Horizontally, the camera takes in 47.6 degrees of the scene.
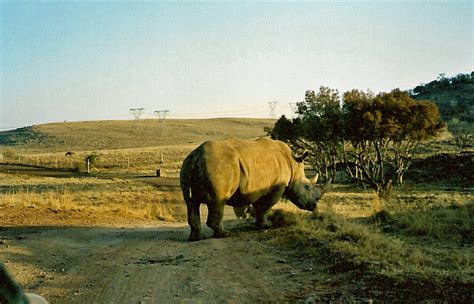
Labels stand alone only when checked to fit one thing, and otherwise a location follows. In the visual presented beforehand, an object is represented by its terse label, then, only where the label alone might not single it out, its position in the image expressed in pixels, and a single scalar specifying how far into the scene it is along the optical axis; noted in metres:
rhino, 11.95
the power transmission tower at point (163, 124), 126.81
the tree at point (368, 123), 28.95
